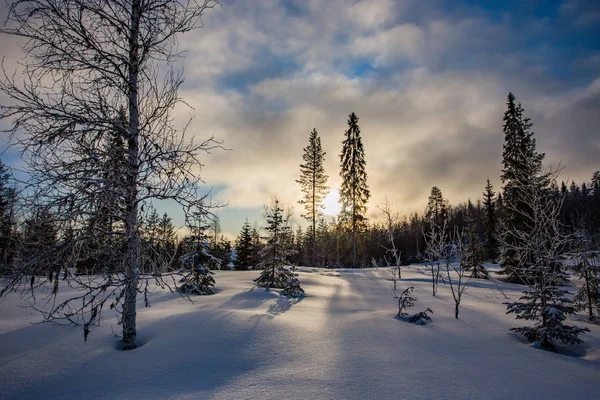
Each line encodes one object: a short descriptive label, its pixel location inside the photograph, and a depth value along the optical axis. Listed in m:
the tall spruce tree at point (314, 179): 31.84
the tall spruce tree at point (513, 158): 20.81
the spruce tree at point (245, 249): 37.47
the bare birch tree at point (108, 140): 4.58
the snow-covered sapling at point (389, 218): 17.23
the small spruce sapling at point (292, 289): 12.34
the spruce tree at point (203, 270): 12.72
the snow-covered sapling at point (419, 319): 7.91
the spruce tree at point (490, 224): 33.53
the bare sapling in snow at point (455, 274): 9.40
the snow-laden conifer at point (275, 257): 14.73
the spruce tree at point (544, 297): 6.40
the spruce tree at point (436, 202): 53.59
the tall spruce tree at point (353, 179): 29.44
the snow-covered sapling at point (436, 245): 11.27
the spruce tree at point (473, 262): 22.46
